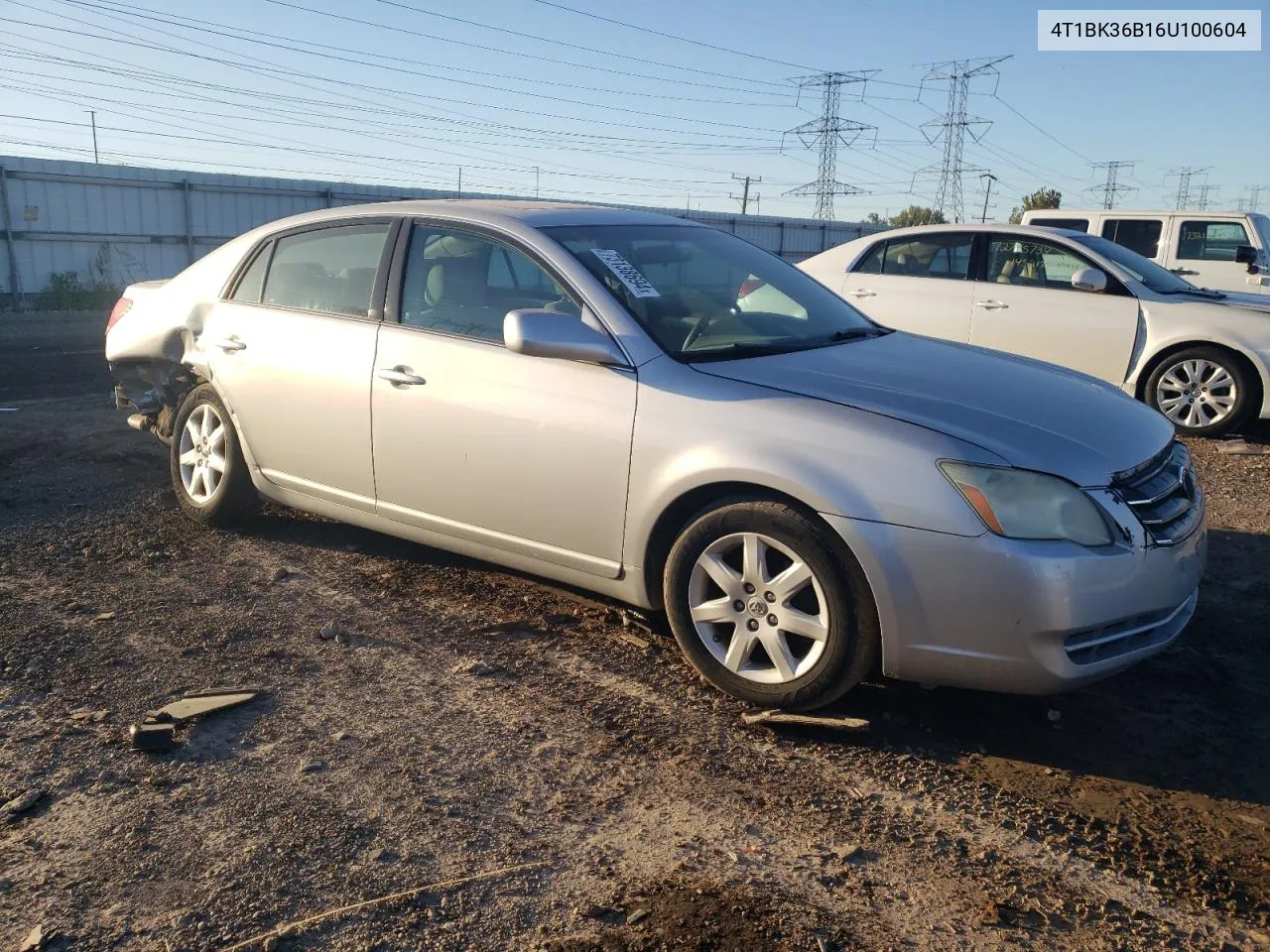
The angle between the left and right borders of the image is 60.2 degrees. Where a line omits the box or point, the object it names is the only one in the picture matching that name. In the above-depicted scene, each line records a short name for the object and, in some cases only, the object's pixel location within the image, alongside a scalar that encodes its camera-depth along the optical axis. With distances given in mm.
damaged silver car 3305
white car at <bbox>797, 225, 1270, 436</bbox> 8312
